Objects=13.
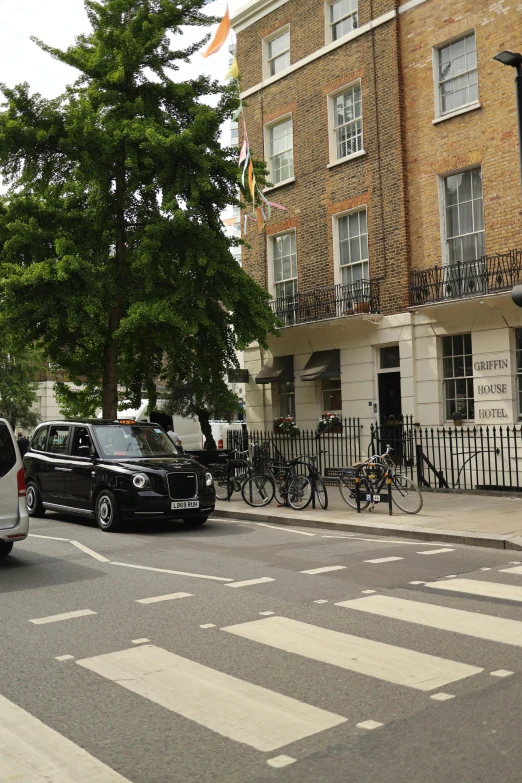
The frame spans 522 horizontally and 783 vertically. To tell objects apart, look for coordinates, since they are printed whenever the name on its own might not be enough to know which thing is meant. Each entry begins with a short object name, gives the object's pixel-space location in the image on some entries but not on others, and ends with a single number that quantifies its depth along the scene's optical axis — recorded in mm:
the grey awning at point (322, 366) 21641
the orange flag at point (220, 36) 16375
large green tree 18281
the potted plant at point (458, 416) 18641
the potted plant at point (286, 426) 22328
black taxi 12430
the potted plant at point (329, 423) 21297
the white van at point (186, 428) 27719
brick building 18078
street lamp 10969
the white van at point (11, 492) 9281
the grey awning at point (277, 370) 23422
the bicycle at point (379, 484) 13602
